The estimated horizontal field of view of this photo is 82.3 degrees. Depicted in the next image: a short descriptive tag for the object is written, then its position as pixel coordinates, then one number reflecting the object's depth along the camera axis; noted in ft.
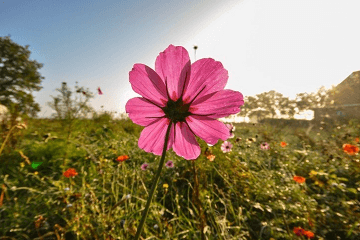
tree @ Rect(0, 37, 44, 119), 71.67
